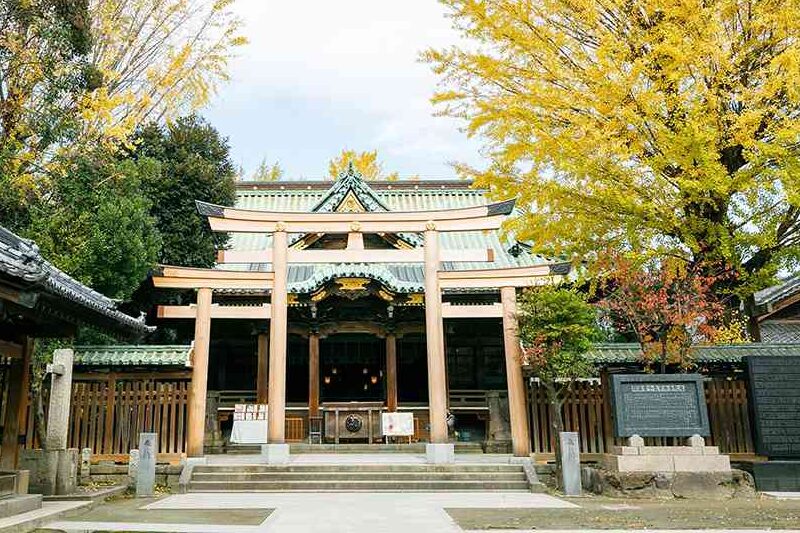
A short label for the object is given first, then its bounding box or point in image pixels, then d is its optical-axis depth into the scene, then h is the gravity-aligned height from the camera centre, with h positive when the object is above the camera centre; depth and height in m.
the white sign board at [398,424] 17.03 -0.79
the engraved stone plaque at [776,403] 11.94 -0.31
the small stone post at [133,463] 12.73 -1.29
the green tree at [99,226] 14.09 +4.15
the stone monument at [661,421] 11.20 -0.59
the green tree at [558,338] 12.76 +1.14
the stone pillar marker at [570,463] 11.70 -1.36
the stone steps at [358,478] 12.47 -1.68
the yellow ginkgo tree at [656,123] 12.34 +5.77
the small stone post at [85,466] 12.55 -1.32
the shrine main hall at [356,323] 14.42 +2.14
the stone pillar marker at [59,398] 10.57 +0.09
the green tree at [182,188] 18.48 +6.46
